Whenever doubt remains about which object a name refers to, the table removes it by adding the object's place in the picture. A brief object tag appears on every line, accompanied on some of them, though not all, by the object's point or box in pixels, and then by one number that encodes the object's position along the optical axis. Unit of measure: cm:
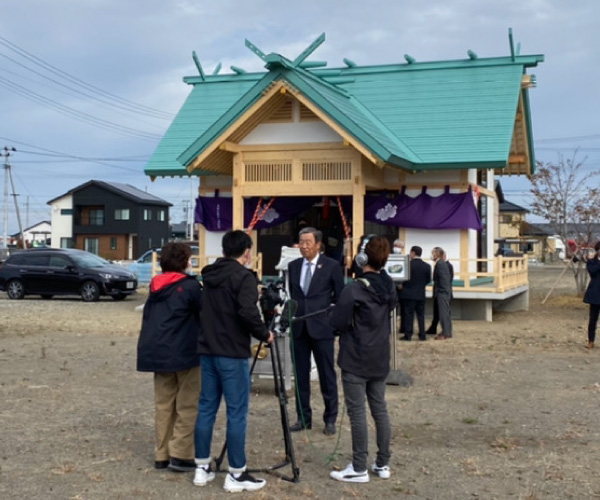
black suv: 2172
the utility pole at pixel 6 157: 5898
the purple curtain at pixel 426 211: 1747
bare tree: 2352
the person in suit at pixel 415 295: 1354
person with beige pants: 573
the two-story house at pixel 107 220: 6488
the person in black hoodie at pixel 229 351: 542
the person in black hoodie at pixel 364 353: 562
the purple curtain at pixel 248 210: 1895
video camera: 622
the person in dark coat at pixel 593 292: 1195
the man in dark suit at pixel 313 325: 707
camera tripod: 566
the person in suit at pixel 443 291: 1397
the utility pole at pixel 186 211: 7194
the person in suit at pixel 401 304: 1381
